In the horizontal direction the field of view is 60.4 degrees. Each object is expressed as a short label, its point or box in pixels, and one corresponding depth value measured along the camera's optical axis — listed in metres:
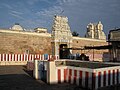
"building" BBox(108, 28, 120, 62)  17.05
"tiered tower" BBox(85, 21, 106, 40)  34.43
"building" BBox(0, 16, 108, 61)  12.93
